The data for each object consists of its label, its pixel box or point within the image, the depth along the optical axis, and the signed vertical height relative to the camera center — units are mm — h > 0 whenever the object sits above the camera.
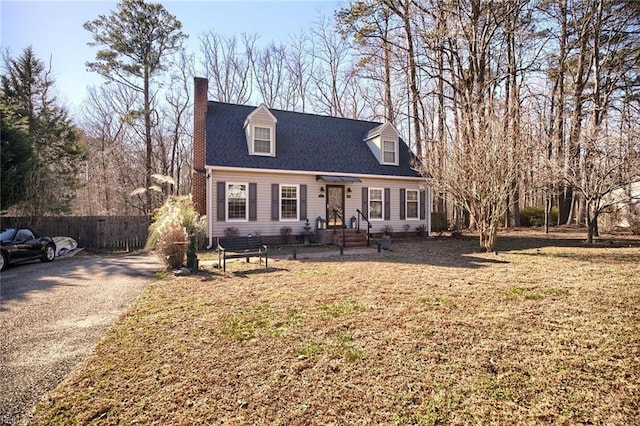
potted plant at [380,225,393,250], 12117 -884
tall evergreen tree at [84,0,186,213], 18000 +10967
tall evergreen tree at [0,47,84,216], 12477 +3847
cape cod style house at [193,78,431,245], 12930 +2115
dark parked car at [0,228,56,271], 8836 -716
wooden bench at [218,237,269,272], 8680 -704
